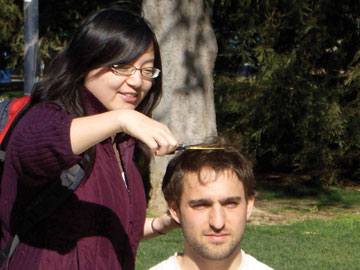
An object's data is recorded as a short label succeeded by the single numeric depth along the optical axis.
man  2.70
